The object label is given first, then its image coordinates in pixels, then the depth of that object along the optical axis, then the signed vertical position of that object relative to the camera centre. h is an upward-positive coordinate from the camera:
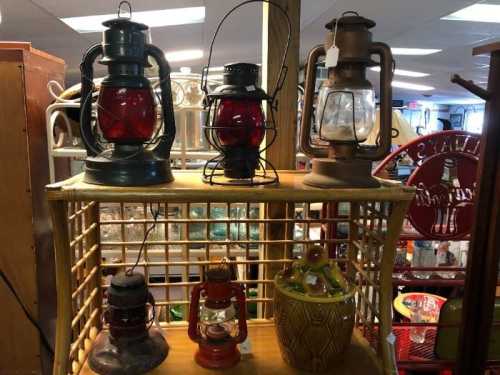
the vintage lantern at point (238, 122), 0.69 +0.01
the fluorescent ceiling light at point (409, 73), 6.34 +0.92
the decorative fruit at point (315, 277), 0.75 -0.28
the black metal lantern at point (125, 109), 0.63 +0.03
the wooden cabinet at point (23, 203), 1.18 -0.24
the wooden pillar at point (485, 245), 0.86 -0.25
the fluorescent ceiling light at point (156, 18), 2.85 +0.81
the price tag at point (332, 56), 0.67 +0.12
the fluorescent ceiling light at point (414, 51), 4.46 +0.91
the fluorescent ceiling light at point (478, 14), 2.85 +0.87
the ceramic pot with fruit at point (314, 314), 0.72 -0.34
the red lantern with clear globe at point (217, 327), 0.78 -0.38
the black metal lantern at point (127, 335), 0.75 -0.41
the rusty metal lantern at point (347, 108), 0.66 +0.04
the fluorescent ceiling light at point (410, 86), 8.04 +0.91
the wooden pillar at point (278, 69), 0.91 +0.13
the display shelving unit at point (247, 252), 0.63 -0.26
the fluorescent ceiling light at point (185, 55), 4.68 +0.89
